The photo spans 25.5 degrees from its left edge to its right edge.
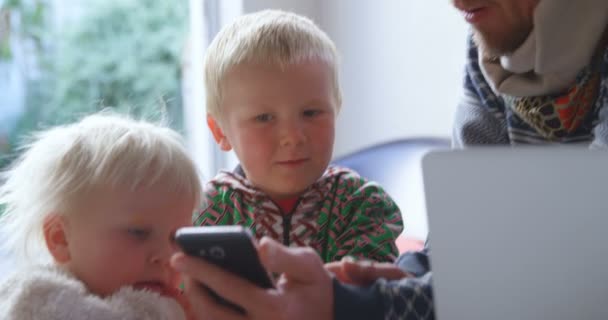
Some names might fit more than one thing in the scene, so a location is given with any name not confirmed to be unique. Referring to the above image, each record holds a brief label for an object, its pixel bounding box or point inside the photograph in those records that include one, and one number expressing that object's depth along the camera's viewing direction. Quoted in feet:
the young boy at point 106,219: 3.76
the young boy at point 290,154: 4.31
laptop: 3.32
